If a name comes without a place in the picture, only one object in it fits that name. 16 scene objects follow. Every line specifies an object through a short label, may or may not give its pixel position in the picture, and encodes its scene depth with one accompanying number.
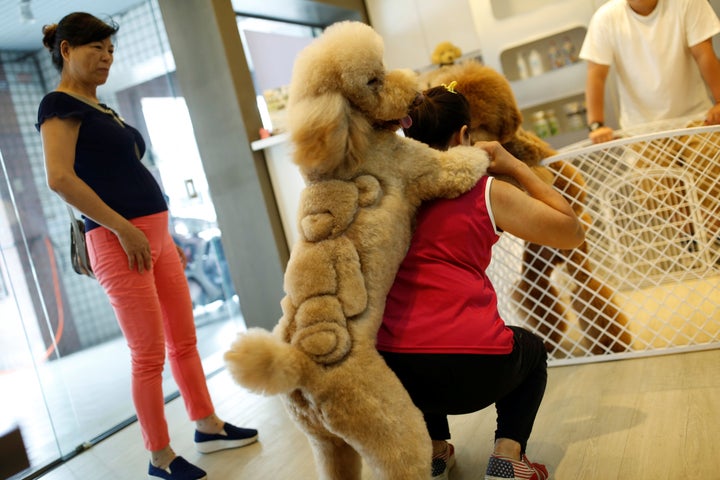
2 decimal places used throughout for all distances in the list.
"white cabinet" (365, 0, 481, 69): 4.16
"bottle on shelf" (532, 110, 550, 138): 3.80
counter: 3.04
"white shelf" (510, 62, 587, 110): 3.71
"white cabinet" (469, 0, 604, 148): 3.69
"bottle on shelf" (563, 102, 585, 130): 3.78
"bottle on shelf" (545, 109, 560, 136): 3.84
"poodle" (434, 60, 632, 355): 1.94
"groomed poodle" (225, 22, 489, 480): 1.09
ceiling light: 2.73
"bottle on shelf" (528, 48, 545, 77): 3.85
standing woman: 1.75
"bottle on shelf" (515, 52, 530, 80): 3.92
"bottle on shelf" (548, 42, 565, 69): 3.83
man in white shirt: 2.60
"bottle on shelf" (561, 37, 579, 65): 3.80
